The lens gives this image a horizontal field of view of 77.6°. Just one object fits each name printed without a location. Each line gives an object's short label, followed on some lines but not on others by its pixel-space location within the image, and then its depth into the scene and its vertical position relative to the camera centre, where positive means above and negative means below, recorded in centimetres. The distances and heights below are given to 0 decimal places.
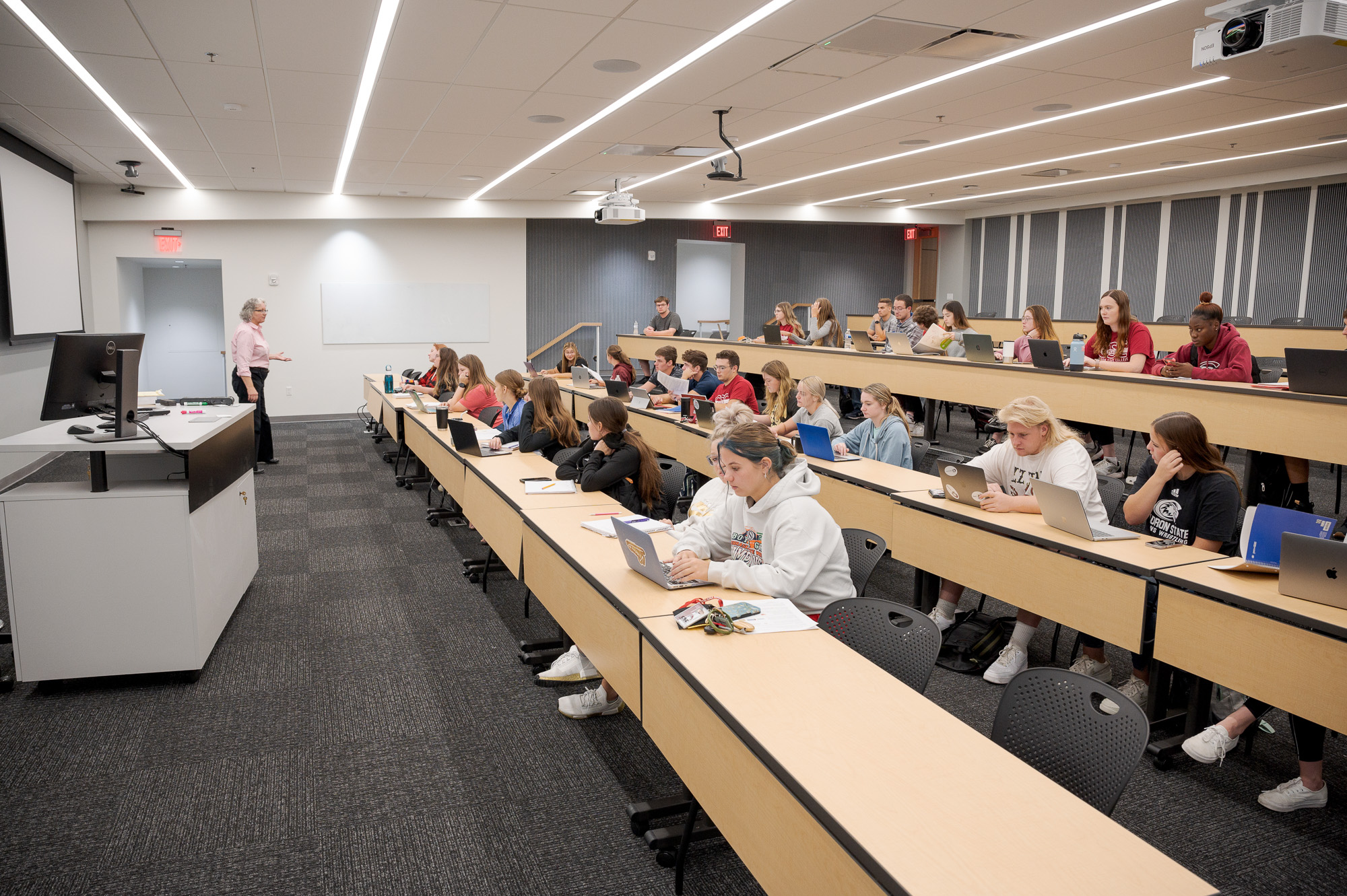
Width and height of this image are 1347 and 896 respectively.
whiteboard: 1244 +24
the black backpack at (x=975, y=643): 386 -143
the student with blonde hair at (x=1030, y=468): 364 -57
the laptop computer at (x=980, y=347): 712 -8
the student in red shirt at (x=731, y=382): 711 -41
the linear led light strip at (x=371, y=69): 451 +168
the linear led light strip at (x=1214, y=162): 843 +201
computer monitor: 360 -24
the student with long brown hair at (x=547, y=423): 543 -60
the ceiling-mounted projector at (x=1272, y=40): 373 +140
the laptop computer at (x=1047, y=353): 641 -12
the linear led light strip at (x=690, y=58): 448 +172
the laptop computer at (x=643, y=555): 271 -74
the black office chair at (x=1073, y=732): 183 -91
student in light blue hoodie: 507 -58
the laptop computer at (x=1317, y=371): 446 -15
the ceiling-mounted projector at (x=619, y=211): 971 +140
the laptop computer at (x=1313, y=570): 249 -69
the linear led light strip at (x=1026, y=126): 624 +187
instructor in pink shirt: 830 -37
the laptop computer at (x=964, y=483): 383 -67
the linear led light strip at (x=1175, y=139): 722 +193
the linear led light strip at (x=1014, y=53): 447 +176
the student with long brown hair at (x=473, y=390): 733 -54
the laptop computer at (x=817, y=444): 499 -65
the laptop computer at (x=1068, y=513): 328 -69
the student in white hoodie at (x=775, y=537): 270 -68
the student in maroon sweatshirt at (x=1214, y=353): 579 -8
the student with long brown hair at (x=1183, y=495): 328 -62
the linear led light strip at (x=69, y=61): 443 +163
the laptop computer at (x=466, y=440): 529 -70
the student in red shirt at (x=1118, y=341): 607 -1
